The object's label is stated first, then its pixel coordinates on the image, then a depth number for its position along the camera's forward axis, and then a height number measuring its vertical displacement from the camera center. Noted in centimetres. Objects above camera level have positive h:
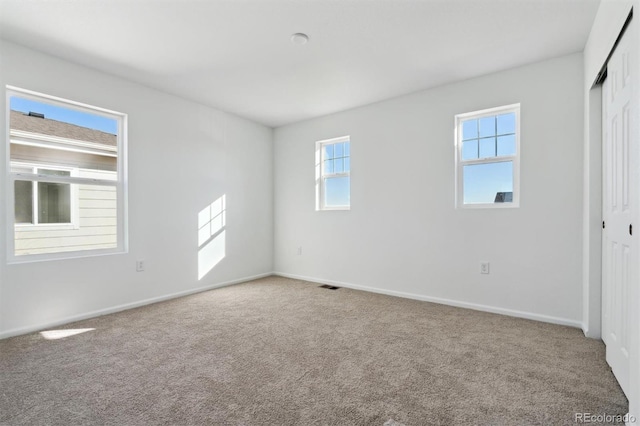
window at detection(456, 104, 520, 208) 317 +61
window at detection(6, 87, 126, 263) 272 +34
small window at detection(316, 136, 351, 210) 453 +60
